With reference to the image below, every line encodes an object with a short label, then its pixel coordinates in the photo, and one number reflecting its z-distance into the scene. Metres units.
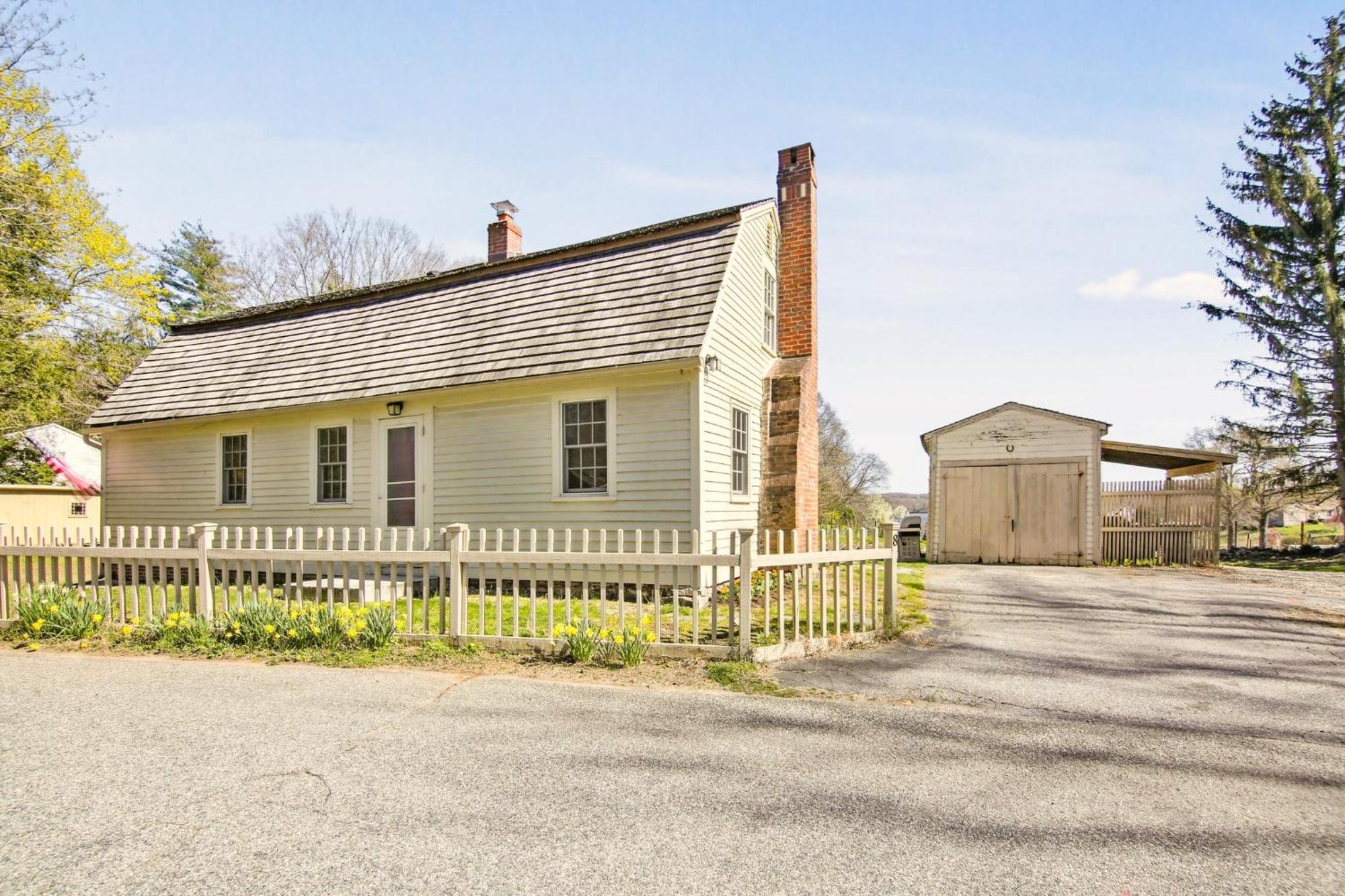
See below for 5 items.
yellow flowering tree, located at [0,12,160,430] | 18.78
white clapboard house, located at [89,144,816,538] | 10.93
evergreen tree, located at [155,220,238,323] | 40.38
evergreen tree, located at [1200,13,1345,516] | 21.81
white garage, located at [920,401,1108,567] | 18.28
